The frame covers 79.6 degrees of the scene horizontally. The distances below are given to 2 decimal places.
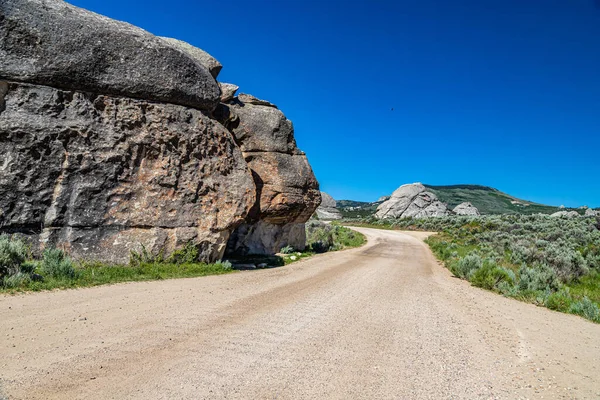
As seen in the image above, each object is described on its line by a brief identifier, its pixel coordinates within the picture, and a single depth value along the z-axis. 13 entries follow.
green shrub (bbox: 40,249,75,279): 8.55
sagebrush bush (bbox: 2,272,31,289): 7.30
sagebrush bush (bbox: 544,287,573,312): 9.11
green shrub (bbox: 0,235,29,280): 7.73
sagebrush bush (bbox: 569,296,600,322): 8.18
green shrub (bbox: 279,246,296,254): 18.97
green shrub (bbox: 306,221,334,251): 23.42
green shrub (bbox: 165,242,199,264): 11.79
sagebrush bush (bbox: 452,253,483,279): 13.95
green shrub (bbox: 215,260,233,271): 12.57
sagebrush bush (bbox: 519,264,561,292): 11.33
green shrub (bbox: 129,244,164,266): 10.94
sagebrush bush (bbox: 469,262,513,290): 11.80
